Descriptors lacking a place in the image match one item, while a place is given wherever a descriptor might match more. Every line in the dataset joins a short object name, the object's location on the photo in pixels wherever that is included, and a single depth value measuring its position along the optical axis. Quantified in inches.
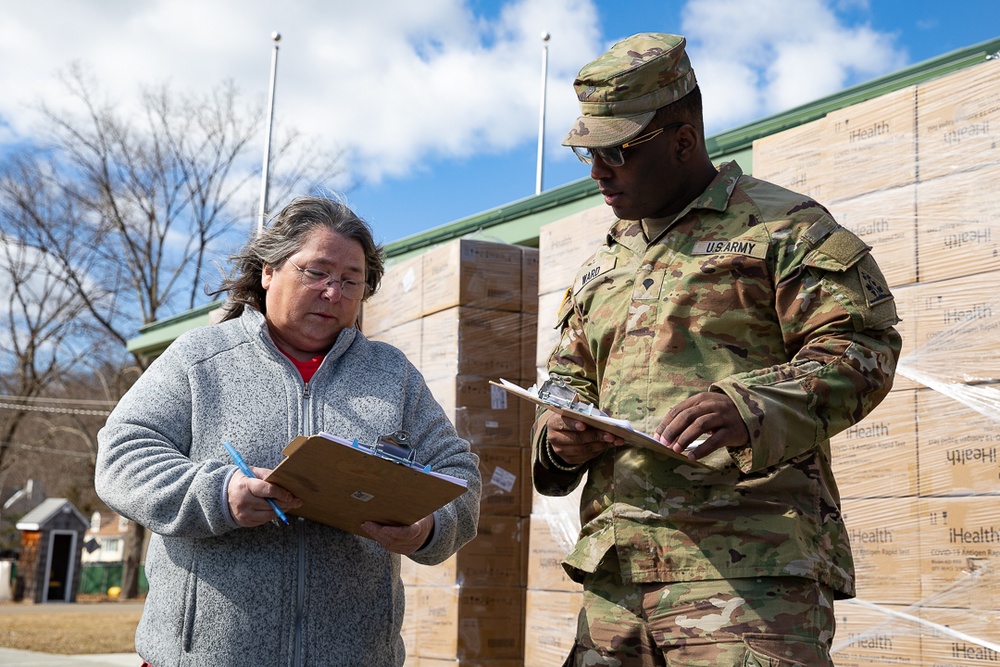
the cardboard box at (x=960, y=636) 122.7
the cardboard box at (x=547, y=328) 185.9
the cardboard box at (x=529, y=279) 222.8
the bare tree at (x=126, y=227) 1069.8
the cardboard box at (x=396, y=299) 229.8
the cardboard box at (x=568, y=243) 186.4
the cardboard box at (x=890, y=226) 137.6
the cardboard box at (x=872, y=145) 141.3
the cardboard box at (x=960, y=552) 123.3
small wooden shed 1149.7
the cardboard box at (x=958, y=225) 129.3
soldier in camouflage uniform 77.0
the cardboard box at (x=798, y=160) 152.3
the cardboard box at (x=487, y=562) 208.7
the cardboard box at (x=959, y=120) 131.7
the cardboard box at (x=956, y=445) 126.2
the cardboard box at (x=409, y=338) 225.1
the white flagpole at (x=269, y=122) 564.6
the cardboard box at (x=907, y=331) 135.2
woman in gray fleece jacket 92.0
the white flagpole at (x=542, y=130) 497.0
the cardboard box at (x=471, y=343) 212.4
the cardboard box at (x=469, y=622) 205.8
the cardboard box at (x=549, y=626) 175.5
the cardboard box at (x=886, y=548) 132.0
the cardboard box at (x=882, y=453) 134.6
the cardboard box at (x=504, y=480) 215.0
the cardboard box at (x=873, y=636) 131.3
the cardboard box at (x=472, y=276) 214.1
